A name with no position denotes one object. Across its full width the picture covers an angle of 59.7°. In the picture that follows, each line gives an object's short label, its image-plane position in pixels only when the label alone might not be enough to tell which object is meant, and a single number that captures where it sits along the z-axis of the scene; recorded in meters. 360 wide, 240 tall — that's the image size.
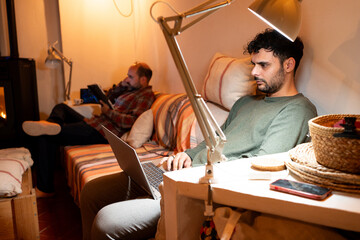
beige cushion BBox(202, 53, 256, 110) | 1.64
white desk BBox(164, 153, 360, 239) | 0.63
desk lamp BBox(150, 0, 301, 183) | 0.72
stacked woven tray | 0.70
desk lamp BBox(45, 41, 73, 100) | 3.15
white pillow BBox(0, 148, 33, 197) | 1.49
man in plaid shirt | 2.37
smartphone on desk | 0.68
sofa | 1.67
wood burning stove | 3.03
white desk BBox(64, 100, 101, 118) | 3.06
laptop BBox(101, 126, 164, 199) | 1.15
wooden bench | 1.49
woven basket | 0.70
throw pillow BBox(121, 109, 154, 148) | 2.25
